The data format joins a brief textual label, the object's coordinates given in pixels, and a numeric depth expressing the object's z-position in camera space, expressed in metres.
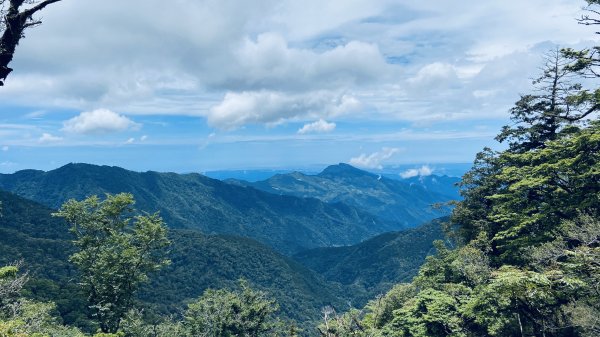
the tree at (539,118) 34.97
